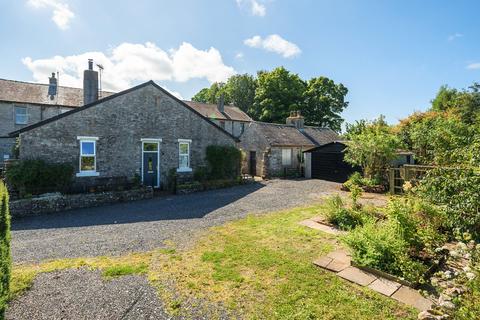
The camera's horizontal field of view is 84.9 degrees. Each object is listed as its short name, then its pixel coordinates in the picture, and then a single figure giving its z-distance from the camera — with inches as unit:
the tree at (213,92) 2393.2
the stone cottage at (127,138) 538.3
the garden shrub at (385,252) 203.9
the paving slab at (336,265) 225.8
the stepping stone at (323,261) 234.6
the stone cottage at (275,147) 946.7
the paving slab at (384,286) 190.4
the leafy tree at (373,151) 641.0
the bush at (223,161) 741.9
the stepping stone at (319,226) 327.3
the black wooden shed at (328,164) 829.6
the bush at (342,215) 341.7
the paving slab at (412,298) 173.2
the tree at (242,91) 2151.8
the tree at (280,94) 1720.0
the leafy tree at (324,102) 1750.7
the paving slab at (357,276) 205.0
